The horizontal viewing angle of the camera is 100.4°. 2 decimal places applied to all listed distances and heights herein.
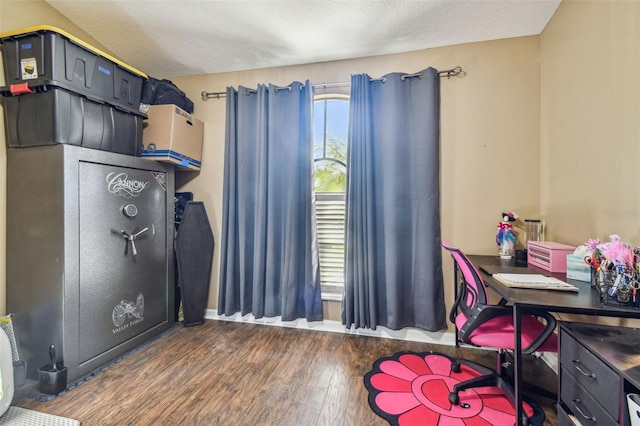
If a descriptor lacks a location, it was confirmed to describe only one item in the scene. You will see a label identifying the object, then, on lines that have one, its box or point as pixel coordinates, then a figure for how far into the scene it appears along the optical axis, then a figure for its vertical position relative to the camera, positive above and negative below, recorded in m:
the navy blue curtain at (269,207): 2.42 +0.03
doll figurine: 2.03 -0.21
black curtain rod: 2.25 +1.18
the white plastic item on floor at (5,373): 1.38 -0.86
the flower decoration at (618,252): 1.15 -0.19
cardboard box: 2.27 +0.66
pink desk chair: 1.34 -0.64
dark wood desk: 1.04 -0.39
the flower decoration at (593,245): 1.30 -0.17
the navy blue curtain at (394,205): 2.21 +0.04
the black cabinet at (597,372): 0.81 -0.55
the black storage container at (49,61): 1.59 +0.93
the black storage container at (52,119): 1.63 +0.58
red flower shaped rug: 1.42 -1.11
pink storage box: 1.58 -0.28
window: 2.59 +0.28
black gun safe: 1.65 -0.28
